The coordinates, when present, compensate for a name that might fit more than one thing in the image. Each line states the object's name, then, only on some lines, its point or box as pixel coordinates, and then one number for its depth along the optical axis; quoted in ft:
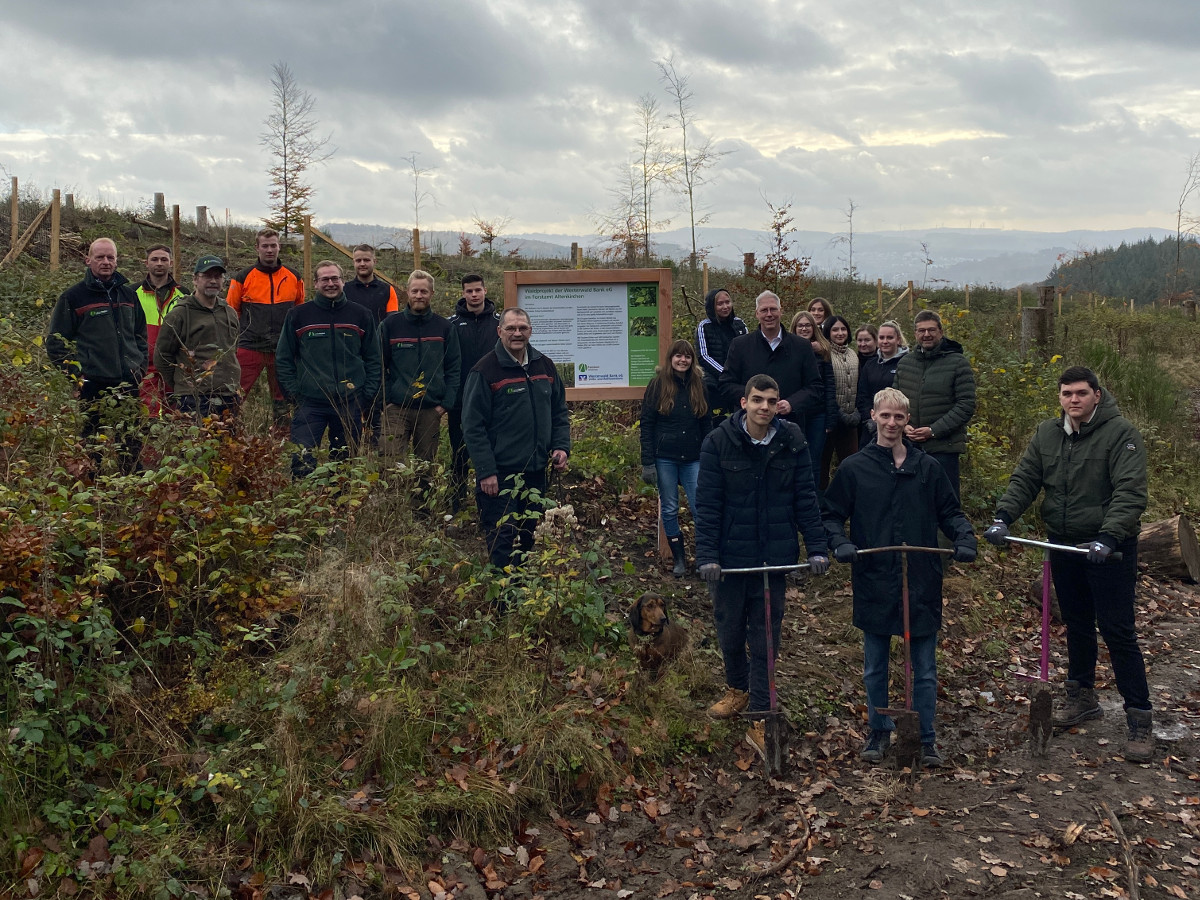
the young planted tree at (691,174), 53.31
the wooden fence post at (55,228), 49.93
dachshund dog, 21.44
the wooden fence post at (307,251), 46.14
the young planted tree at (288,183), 85.10
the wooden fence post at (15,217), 58.16
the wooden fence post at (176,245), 52.03
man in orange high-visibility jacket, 27.63
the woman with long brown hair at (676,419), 25.26
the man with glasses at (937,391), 24.62
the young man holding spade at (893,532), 18.24
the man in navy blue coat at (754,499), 18.45
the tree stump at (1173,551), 30.63
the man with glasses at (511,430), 22.06
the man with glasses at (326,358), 24.49
